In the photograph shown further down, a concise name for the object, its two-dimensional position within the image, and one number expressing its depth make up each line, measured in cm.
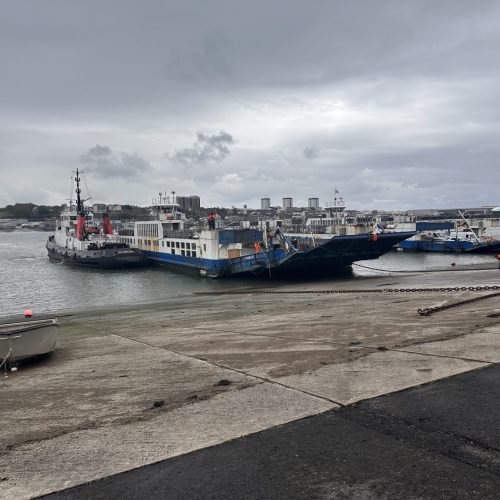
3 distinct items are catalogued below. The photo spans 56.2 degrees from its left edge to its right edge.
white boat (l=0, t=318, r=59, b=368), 886
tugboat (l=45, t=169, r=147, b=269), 4941
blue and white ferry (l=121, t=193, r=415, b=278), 3338
